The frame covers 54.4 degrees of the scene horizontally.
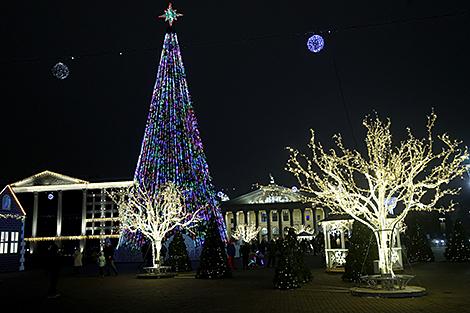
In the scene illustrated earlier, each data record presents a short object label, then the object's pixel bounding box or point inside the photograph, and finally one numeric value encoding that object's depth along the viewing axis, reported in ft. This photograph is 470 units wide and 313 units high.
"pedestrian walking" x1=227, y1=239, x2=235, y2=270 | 92.20
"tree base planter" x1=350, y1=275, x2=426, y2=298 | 42.73
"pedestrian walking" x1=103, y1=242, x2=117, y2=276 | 83.35
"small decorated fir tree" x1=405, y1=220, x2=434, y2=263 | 100.42
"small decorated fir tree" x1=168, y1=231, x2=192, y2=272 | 87.81
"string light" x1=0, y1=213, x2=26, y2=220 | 97.77
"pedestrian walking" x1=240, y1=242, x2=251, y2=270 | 96.35
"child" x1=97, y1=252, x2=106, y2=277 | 82.07
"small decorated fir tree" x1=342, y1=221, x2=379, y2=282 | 58.65
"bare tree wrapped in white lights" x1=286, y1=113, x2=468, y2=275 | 47.32
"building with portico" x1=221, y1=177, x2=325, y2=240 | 300.40
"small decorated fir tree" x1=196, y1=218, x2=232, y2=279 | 68.90
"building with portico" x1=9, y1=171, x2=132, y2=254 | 253.65
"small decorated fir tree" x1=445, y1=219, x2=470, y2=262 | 95.30
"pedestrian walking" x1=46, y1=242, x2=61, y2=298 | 49.06
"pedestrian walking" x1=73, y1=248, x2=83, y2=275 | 91.71
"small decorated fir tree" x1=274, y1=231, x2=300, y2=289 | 52.70
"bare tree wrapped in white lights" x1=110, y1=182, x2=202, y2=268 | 78.07
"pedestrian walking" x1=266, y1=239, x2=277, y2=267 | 102.37
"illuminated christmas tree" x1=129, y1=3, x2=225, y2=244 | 100.78
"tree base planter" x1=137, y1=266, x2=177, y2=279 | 73.36
